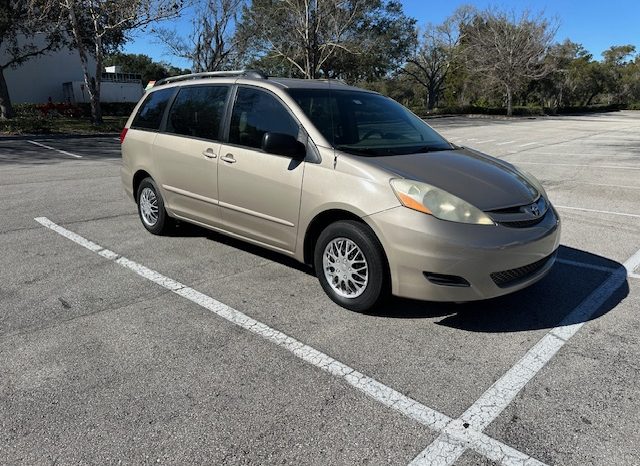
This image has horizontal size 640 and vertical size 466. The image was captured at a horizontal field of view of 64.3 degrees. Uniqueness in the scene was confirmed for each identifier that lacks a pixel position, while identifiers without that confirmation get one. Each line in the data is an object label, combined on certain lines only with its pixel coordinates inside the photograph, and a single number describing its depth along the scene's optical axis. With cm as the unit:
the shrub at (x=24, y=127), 1928
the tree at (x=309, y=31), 3431
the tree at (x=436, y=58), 5091
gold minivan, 336
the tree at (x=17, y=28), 2175
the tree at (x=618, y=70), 7956
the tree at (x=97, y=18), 2092
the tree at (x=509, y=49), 4534
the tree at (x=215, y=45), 3034
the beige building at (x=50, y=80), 3938
